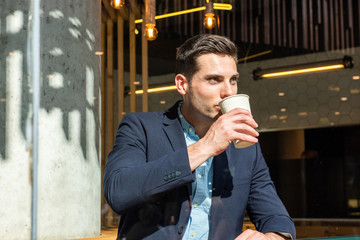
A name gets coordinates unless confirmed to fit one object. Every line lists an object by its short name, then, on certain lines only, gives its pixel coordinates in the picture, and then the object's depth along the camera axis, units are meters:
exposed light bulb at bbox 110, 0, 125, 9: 2.41
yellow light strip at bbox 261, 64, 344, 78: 4.12
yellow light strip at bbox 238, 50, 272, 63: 3.03
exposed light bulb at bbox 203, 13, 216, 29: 2.76
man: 0.99
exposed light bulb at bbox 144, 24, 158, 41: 2.61
